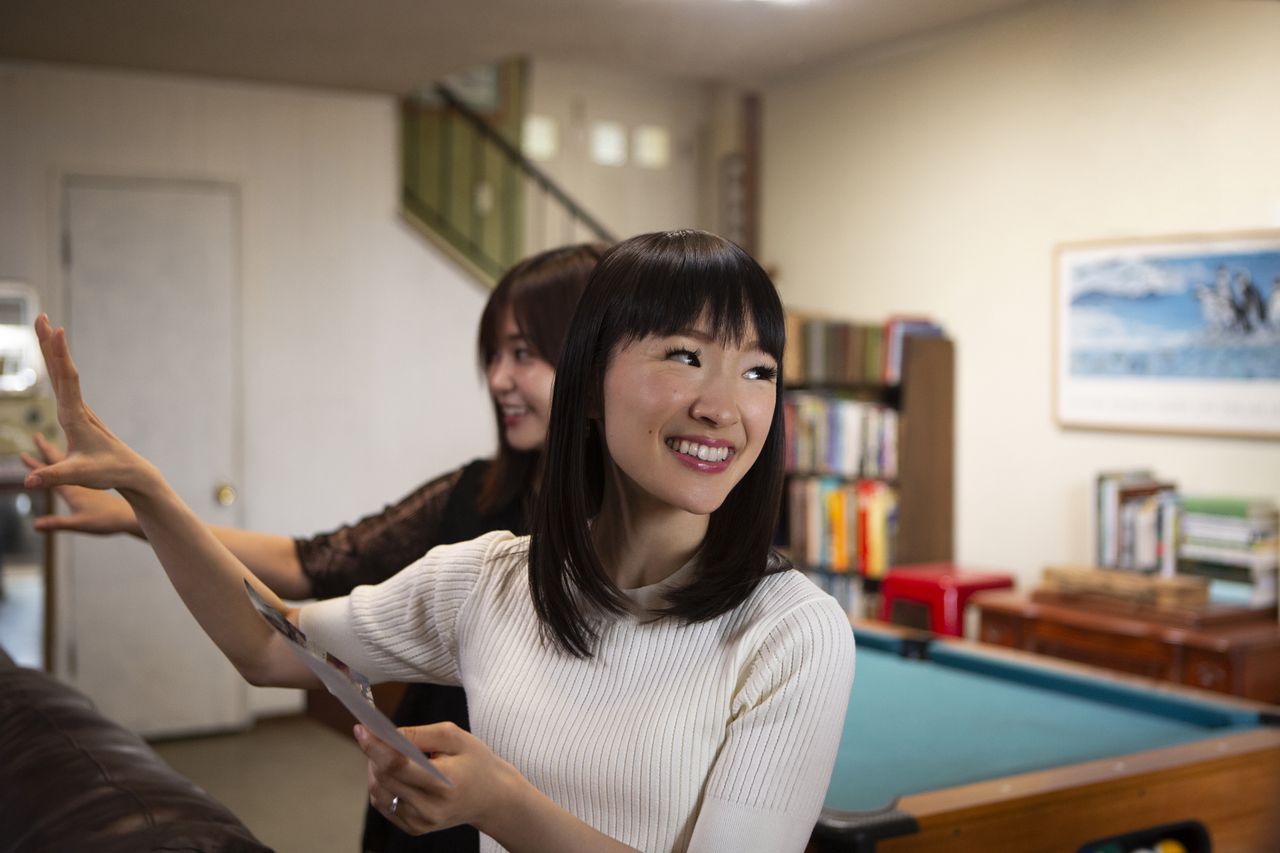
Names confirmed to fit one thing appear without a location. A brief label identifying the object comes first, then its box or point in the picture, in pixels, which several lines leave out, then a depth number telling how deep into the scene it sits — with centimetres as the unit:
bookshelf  480
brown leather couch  119
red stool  443
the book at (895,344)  488
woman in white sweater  105
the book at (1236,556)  377
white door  492
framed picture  387
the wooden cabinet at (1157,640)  356
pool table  184
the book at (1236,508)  377
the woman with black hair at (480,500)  171
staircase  616
